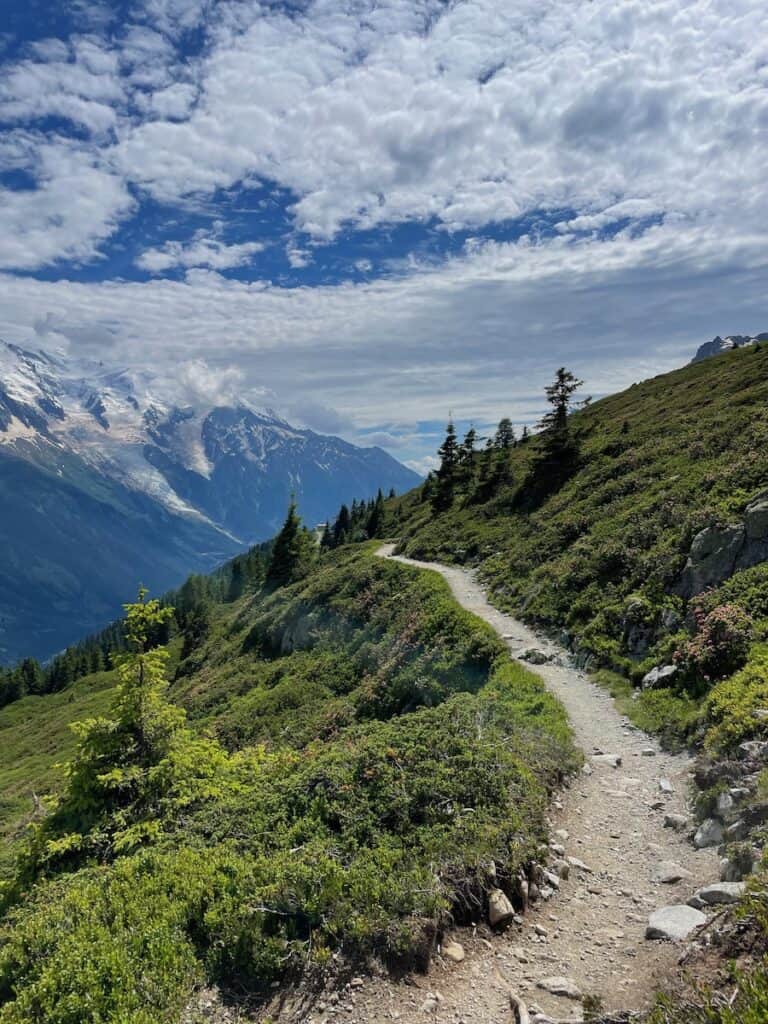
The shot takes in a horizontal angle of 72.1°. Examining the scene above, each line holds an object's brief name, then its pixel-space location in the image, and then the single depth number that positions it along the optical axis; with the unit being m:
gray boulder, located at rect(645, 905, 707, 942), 6.93
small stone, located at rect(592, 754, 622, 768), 13.12
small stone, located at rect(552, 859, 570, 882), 8.77
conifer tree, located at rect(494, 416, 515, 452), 95.11
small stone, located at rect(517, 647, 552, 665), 21.47
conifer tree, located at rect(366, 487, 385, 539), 90.75
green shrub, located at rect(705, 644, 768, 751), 11.20
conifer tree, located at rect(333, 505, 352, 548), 123.29
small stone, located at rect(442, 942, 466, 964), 7.12
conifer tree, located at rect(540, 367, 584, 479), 52.34
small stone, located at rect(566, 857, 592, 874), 9.00
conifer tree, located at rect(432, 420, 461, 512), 70.06
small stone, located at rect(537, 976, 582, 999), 6.42
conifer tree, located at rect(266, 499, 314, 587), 66.75
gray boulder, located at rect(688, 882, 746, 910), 7.05
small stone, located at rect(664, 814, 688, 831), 9.93
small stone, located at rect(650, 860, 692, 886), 8.49
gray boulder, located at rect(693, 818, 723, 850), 9.09
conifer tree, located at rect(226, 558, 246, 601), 143.38
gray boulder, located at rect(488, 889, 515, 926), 7.65
